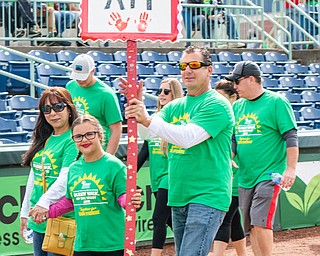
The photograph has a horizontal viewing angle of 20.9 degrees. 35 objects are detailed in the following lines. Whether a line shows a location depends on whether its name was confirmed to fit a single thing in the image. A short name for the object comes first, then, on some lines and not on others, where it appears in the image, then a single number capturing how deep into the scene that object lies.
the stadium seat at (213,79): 15.10
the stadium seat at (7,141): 10.19
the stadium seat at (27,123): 11.01
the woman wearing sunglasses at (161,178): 7.82
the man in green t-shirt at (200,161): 5.60
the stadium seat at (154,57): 15.69
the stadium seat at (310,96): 15.29
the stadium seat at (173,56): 16.11
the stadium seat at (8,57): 13.78
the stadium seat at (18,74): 13.42
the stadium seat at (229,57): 16.74
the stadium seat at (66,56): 14.51
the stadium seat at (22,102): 11.94
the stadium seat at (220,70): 15.66
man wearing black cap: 7.29
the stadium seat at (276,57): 17.56
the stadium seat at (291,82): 16.09
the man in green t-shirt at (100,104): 7.56
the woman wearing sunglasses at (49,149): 5.99
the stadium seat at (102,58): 14.83
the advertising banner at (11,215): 8.86
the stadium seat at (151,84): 13.86
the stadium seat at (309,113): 14.05
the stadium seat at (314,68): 17.48
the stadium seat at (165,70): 15.05
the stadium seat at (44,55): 14.32
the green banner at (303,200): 10.83
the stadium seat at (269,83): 15.70
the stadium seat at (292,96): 15.08
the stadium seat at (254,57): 17.17
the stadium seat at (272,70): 16.64
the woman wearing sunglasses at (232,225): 7.96
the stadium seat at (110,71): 14.19
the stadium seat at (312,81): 16.45
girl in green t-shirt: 5.53
